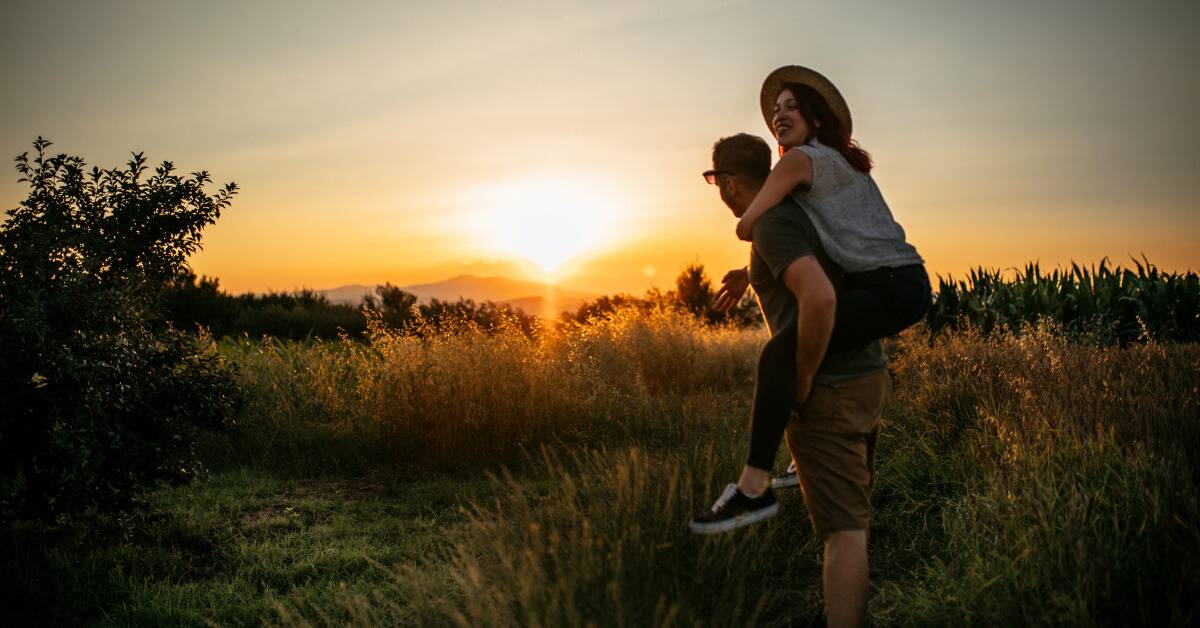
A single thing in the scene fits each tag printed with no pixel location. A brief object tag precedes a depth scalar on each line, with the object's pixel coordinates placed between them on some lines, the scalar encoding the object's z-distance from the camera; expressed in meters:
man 2.62
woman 2.64
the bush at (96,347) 4.24
